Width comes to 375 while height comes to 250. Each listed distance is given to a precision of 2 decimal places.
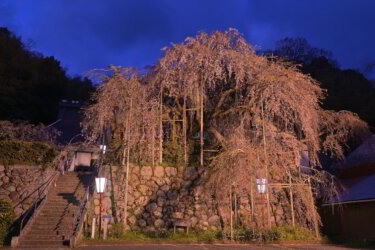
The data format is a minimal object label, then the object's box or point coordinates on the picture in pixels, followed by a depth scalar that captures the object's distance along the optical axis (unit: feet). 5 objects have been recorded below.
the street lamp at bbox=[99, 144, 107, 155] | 55.42
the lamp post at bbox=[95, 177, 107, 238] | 41.78
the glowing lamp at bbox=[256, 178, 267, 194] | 45.65
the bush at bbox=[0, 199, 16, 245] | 41.49
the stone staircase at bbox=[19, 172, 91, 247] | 37.78
